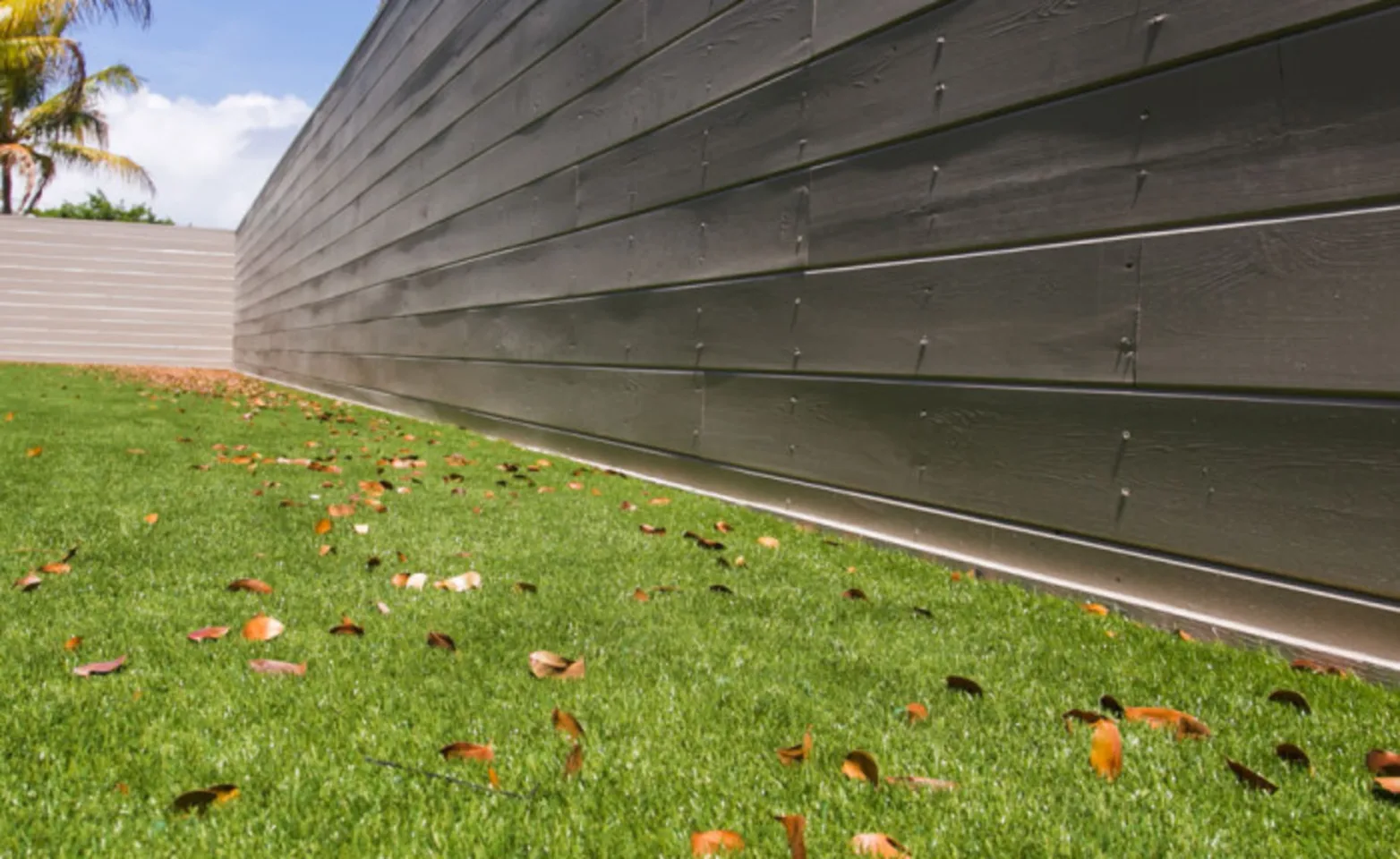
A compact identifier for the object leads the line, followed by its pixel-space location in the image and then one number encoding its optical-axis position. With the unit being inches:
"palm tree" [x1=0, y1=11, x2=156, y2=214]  1067.9
